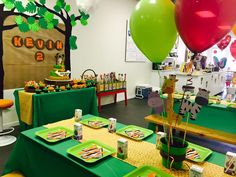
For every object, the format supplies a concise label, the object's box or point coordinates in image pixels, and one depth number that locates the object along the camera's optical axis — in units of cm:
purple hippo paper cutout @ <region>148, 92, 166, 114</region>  114
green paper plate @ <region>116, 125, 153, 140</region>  156
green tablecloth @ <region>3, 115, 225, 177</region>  111
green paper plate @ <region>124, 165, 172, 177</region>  105
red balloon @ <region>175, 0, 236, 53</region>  99
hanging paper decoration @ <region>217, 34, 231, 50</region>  313
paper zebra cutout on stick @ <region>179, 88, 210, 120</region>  101
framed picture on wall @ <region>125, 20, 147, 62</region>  548
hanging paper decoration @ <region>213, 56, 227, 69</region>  755
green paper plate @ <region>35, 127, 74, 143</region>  141
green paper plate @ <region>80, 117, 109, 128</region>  177
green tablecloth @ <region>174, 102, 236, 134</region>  228
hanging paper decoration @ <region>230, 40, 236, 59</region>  262
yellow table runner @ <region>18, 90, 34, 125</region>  278
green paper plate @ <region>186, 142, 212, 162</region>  122
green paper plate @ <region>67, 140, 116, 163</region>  119
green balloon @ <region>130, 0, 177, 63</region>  117
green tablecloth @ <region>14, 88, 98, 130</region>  281
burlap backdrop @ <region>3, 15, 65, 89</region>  327
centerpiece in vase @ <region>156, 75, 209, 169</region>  105
